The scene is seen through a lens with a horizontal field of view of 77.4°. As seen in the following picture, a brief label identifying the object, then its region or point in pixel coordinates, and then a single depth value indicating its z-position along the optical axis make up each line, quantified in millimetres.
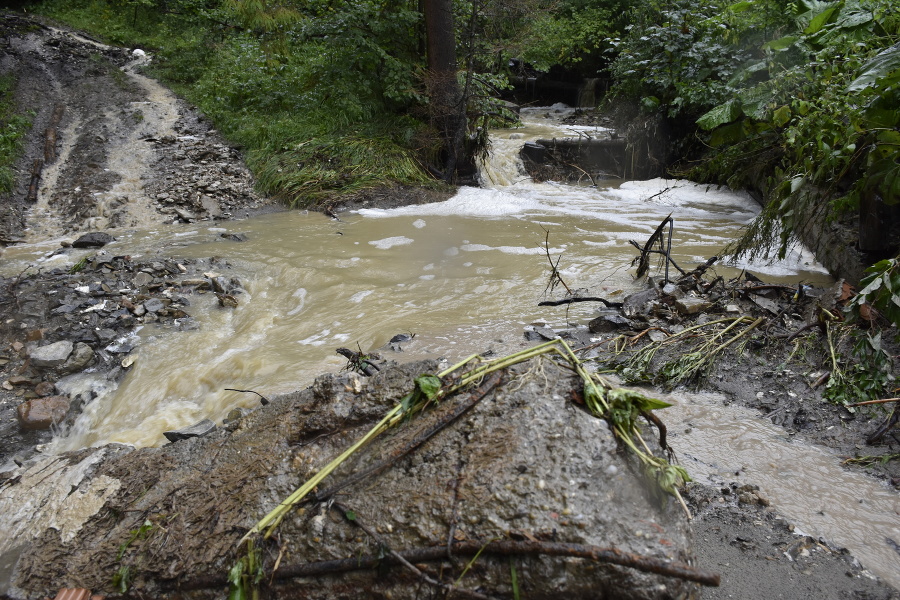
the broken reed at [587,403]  1615
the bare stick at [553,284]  5227
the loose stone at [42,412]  3646
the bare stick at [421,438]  1712
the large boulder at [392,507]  1440
